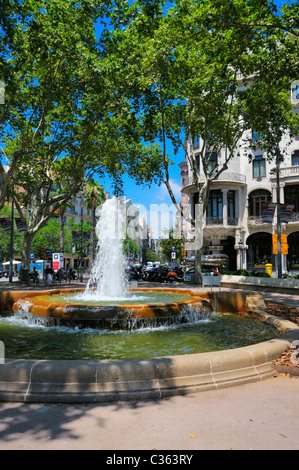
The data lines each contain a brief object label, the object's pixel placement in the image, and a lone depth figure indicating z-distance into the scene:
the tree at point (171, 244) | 60.12
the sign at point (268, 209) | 20.95
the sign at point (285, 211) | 20.69
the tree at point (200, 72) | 11.84
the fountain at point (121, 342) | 4.14
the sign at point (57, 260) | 34.62
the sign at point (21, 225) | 25.19
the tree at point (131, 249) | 87.81
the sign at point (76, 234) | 37.72
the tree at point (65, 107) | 15.16
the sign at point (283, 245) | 18.54
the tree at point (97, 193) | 42.80
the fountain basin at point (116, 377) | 4.08
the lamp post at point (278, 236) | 19.80
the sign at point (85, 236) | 36.73
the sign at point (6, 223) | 25.94
